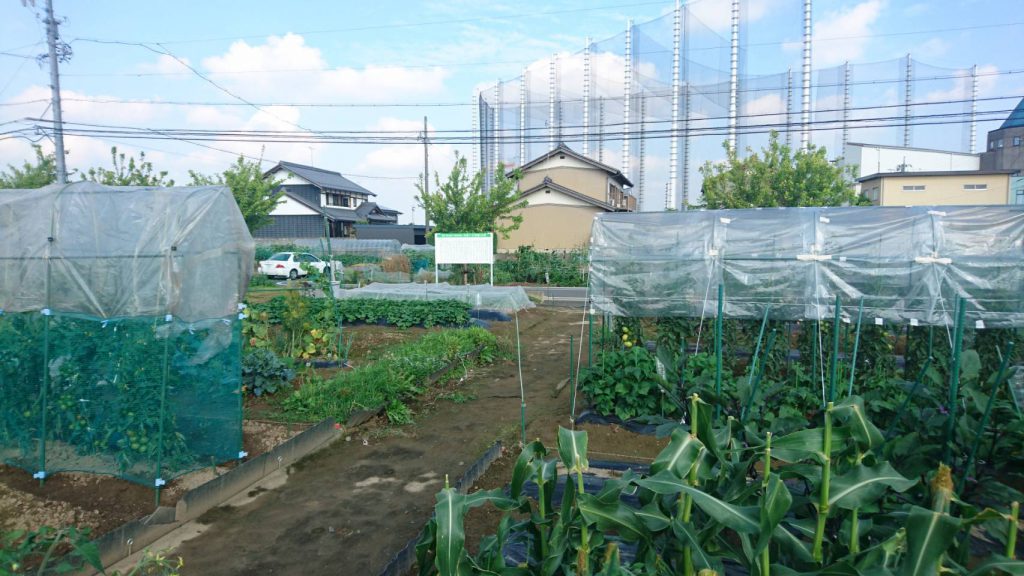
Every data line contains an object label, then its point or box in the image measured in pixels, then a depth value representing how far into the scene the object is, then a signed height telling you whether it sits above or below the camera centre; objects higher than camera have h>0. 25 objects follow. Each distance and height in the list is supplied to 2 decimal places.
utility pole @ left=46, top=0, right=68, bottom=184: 16.98 +5.08
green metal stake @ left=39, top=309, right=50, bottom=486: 5.17 -1.37
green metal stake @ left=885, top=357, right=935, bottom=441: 3.03 -0.80
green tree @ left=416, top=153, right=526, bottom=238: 24.50 +2.23
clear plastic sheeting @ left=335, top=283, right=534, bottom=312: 15.54 -1.11
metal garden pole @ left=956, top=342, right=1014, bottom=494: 2.90 -0.85
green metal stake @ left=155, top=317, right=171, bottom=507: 4.95 -1.31
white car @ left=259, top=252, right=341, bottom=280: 28.93 -0.62
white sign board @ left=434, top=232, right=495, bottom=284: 17.95 +0.21
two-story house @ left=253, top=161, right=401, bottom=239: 41.38 +3.48
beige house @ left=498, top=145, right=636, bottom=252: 33.28 +3.30
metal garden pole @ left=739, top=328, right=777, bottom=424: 3.29 -0.85
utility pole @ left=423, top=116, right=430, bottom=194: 35.84 +5.44
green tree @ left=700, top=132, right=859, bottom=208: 25.28 +3.48
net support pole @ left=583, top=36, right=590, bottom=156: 42.09 +12.89
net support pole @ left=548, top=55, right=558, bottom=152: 44.69 +13.54
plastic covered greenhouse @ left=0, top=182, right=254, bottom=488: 5.07 -0.71
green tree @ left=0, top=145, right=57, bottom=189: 25.09 +3.46
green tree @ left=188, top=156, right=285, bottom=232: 27.33 +3.18
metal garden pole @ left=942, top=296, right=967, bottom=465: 3.19 -0.76
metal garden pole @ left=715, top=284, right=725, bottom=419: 4.73 -0.93
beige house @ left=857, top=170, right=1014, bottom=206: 29.45 +3.61
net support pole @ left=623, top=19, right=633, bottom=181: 38.56 +12.47
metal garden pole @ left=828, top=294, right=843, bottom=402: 5.37 -0.82
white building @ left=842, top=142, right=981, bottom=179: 37.84 +6.51
